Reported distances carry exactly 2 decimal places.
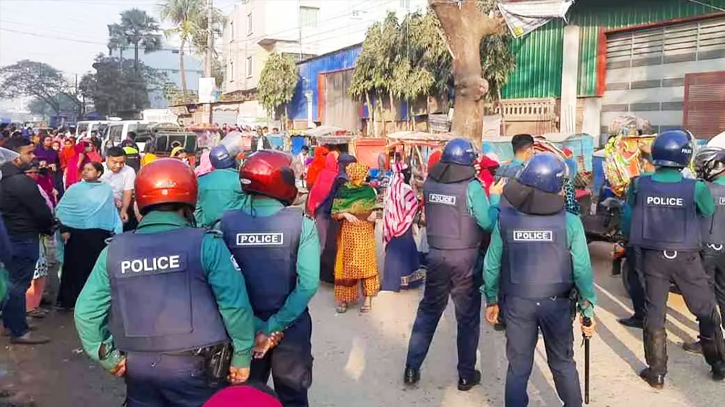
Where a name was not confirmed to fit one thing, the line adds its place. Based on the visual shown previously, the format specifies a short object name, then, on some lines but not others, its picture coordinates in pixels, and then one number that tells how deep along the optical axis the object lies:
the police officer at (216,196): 5.84
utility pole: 37.97
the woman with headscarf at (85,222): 6.77
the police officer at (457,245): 4.70
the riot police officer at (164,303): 2.66
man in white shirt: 7.83
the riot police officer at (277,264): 3.30
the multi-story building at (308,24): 37.00
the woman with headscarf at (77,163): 10.78
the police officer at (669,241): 4.68
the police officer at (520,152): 5.68
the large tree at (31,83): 68.62
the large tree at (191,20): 45.97
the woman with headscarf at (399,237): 7.22
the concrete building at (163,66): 66.50
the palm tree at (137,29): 66.50
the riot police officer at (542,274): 3.73
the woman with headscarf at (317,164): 9.19
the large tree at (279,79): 30.17
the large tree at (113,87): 57.59
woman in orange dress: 7.06
